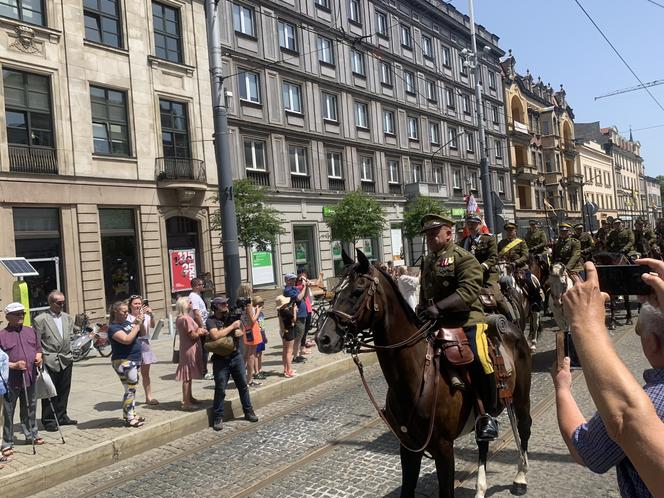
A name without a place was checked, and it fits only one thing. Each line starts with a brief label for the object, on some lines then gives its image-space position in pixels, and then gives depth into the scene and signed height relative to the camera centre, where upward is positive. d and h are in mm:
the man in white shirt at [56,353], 7750 -1248
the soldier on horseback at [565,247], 12262 -405
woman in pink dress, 8156 -1500
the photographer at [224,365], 7703 -1635
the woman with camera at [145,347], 8180 -1391
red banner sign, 21547 -299
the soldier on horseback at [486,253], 7355 -270
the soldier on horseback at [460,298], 4547 -522
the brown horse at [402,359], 4168 -959
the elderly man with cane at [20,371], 6676 -1295
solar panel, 11344 +158
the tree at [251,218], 20422 +1469
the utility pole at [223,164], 10195 +1847
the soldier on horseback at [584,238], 15258 -277
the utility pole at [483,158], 22562 +3439
